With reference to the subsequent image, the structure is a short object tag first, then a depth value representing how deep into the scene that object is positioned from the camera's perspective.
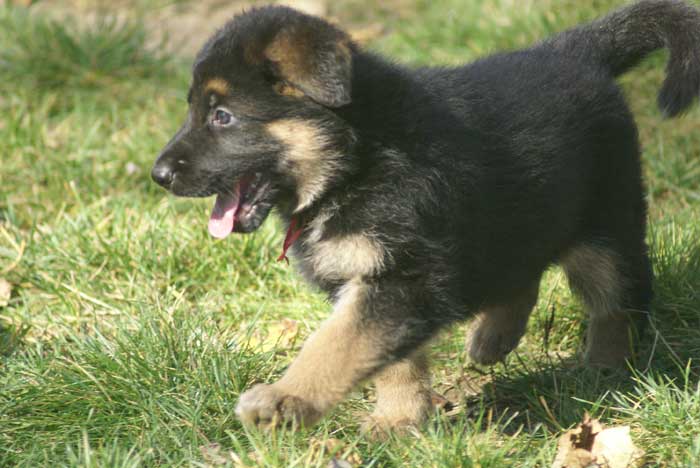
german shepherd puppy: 6.14
